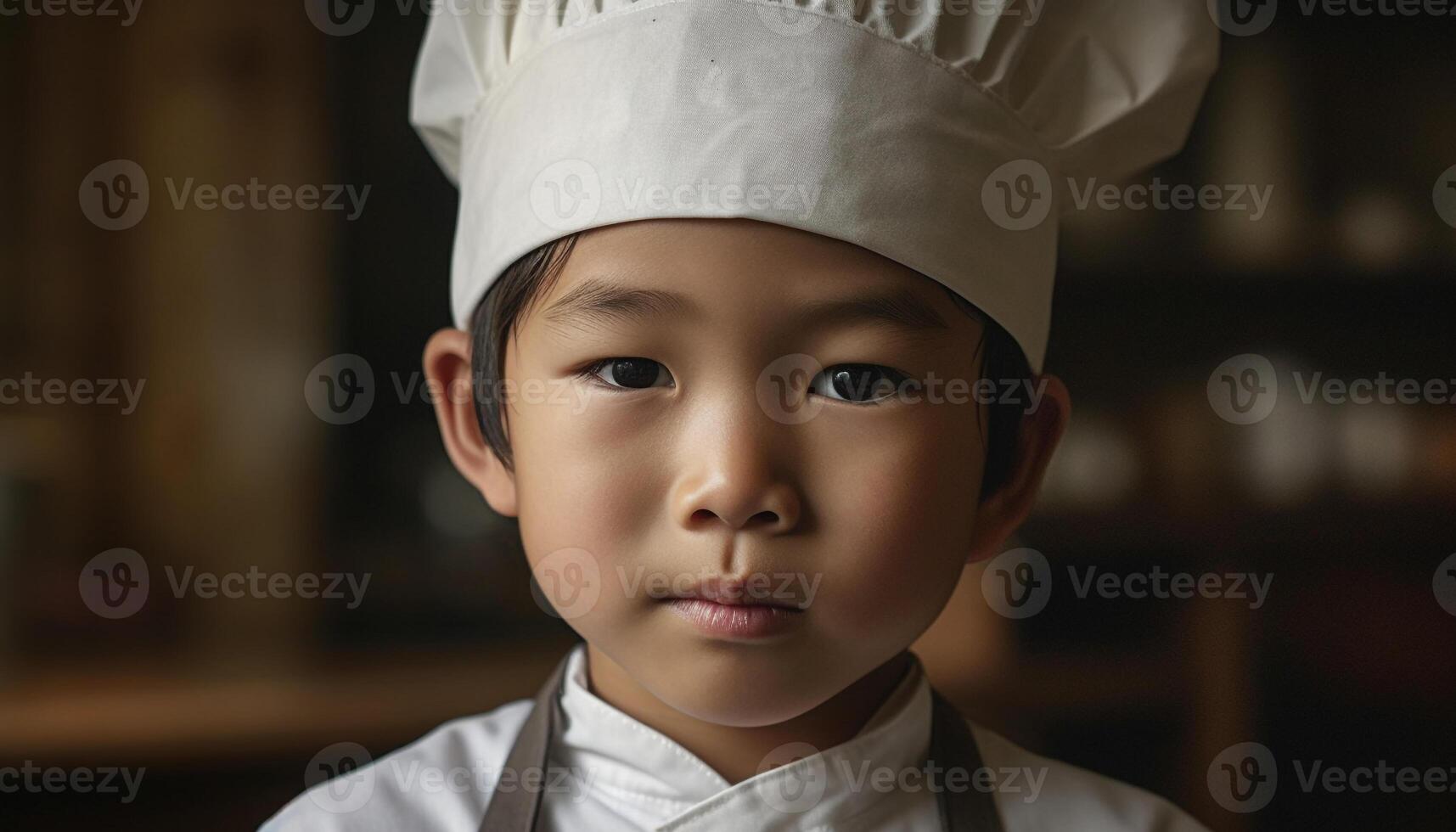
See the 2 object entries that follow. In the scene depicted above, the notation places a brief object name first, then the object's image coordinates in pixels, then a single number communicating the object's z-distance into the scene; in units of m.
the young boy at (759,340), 0.63
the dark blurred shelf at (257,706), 1.43
